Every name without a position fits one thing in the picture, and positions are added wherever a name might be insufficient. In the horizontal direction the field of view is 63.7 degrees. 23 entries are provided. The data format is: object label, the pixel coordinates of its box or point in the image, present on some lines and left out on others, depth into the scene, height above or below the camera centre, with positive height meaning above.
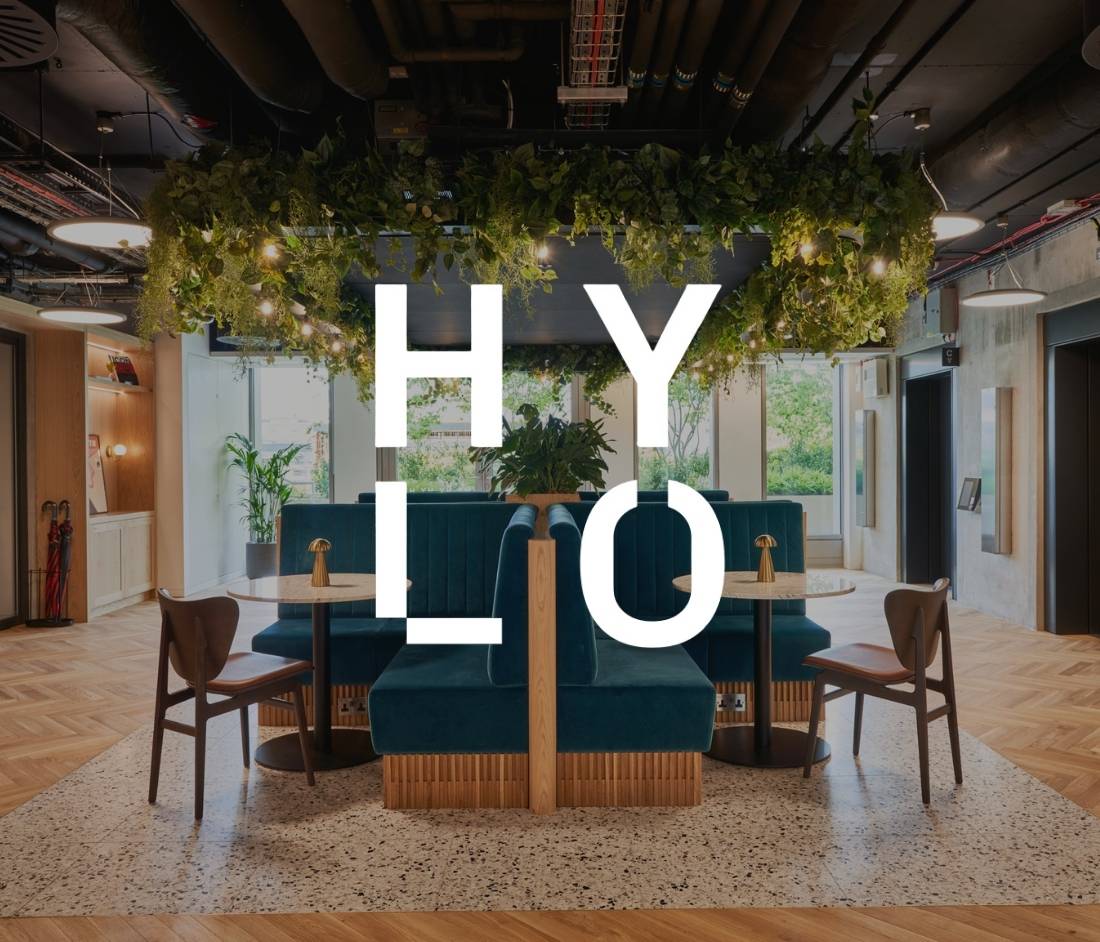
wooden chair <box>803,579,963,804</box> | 3.51 -0.79
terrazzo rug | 2.77 -1.31
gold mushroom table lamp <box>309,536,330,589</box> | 4.06 -0.41
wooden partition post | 3.41 -0.76
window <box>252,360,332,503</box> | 11.25 +0.74
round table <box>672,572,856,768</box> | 3.91 -1.00
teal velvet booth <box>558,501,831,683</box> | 4.53 -0.55
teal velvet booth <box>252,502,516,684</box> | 4.95 -0.44
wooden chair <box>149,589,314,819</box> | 3.41 -0.77
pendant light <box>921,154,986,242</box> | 4.63 +1.34
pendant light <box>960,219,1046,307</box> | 6.05 +1.23
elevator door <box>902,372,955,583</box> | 9.64 -0.08
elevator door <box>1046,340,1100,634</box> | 7.00 -0.09
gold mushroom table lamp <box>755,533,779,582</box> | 4.10 -0.40
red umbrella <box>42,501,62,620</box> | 7.55 -0.81
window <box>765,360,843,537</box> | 11.77 +0.43
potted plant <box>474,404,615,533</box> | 6.14 +0.10
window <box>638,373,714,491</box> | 11.55 +0.45
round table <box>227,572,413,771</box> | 3.86 -0.99
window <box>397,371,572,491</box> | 11.36 +0.49
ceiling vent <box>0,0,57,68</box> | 2.91 +1.53
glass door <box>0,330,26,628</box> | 7.45 -0.03
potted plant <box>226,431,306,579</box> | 10.39 -0.21
